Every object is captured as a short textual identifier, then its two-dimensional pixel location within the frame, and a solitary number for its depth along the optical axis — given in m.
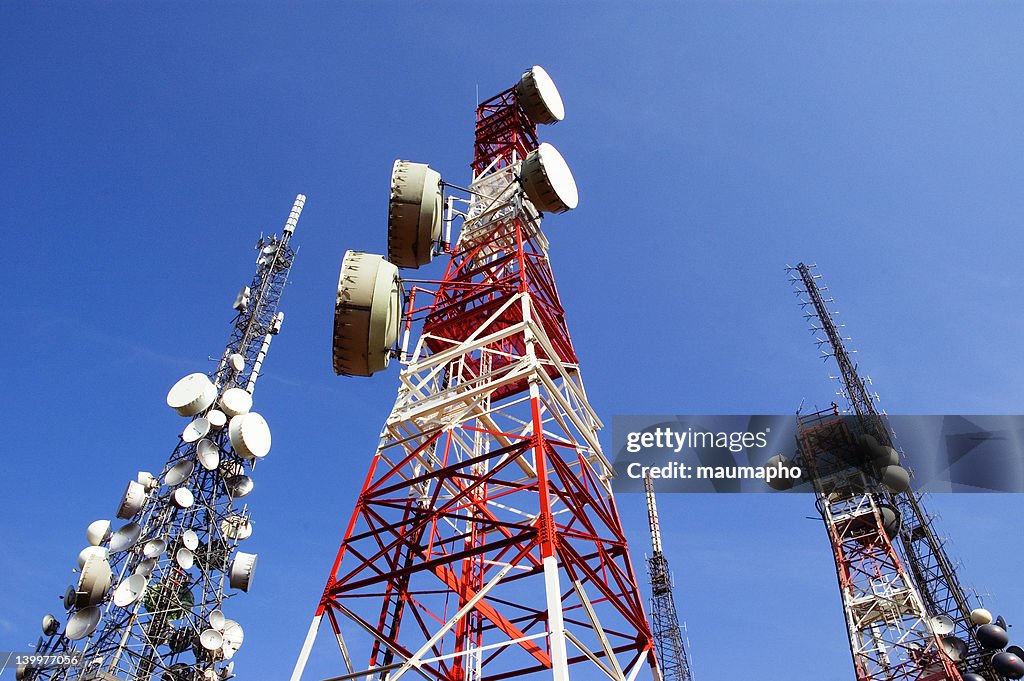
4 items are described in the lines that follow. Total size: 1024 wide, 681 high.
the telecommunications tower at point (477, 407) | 14.48
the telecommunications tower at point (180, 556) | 32.06
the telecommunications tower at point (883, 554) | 35.72
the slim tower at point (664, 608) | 48.19
